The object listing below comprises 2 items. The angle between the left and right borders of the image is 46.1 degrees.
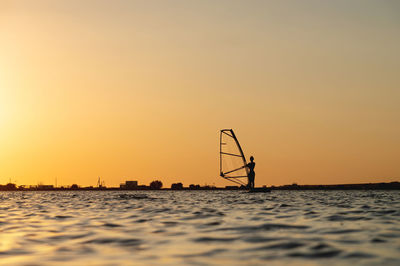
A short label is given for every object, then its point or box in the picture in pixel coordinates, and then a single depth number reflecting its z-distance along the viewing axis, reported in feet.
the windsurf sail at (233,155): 246.58
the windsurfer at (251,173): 197.05
